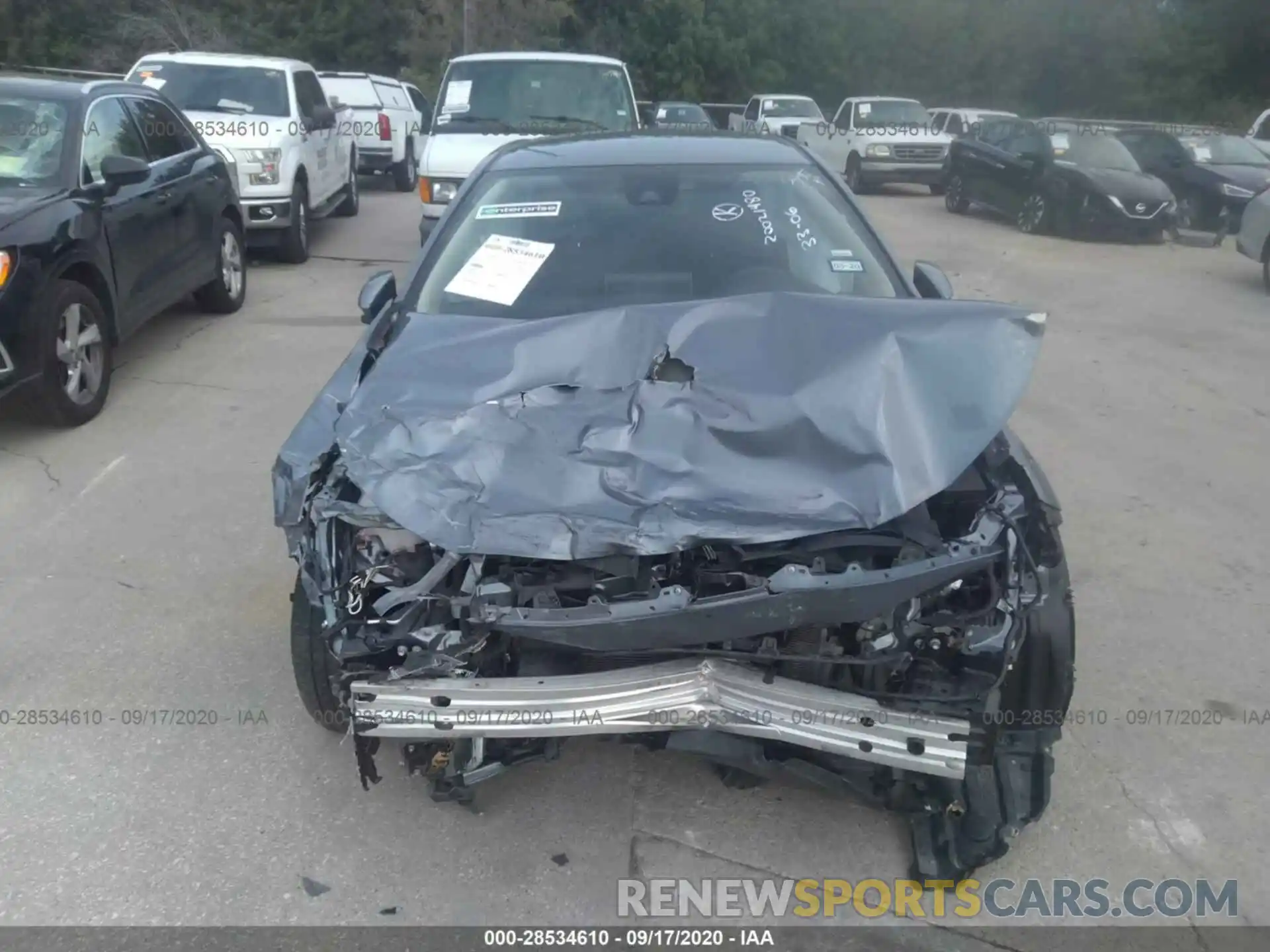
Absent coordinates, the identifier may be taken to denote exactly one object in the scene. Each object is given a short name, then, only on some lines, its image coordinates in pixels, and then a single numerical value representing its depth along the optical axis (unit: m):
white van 9.85
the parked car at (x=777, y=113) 24.62
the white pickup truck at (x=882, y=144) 19.52
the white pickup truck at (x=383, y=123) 16.73
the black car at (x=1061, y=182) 14.72
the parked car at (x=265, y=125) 10.43
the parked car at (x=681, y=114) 22.72
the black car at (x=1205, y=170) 15.57
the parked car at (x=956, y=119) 20.48
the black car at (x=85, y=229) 5.82
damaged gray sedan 2.79
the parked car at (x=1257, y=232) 11.63
